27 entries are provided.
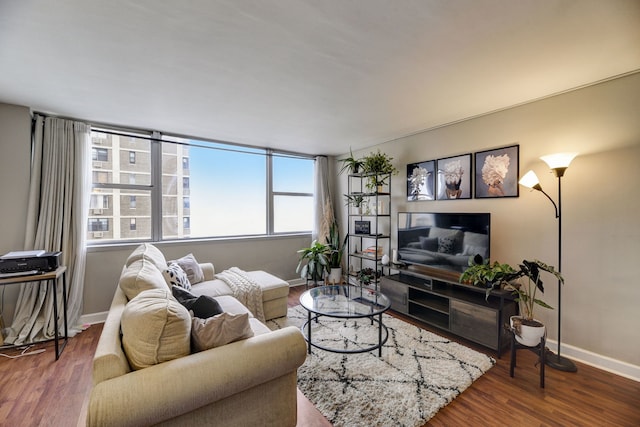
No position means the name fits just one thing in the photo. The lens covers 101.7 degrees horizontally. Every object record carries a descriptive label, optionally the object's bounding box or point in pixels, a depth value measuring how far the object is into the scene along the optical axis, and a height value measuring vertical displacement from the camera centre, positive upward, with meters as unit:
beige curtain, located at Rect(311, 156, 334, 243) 4.77 +0.14
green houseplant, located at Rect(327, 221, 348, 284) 4.38 -0.70
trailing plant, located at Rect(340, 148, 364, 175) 3.79 +0.70
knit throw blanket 2.85 -0.89
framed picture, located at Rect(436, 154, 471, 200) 3.01 +0.42
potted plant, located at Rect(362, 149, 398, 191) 3.60 +0.62
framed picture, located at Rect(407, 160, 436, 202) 3.37 +0.43
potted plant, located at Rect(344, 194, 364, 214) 4.03 +0.21
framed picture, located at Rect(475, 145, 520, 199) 2.64 +0.43
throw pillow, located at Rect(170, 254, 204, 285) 2.95 -0.65
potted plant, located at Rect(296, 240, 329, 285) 4.21 -0.80
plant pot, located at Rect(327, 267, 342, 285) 4.37 -1.05
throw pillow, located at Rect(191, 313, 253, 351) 1.32 -0.61
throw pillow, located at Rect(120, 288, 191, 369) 1.17 -0.55
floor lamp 2.12 +0.22
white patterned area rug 1.69 -1.28
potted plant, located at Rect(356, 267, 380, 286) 3.70 -0.91
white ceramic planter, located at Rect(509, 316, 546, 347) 2.01 -0.95
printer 2.24 -0.43
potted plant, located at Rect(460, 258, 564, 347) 2.04 -0.66
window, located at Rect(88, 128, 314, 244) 3.29 +0.36
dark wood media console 2.35 -0.96
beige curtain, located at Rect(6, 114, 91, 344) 2.65 -0.01
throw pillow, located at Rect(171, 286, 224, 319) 1.57 -0.58
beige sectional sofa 1.01 -0.74
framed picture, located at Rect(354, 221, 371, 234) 4.02 -0.23
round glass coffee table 2.31 -0.92
